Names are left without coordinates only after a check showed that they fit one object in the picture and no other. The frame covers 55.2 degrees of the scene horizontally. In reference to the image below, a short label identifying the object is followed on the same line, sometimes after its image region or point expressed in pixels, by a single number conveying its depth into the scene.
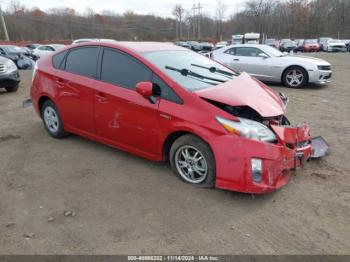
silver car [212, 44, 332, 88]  10.44
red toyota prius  3.49
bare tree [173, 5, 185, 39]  96.62
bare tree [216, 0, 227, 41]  87.91
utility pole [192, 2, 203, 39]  84.61
